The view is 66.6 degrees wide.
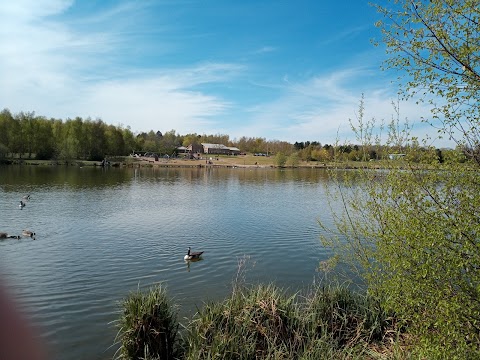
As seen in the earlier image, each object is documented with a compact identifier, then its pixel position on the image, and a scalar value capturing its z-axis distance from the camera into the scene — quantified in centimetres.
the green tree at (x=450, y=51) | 816
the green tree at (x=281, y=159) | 16762
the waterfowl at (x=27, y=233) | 2655
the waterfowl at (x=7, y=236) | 2567
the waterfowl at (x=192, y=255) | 2265
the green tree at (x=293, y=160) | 16812
